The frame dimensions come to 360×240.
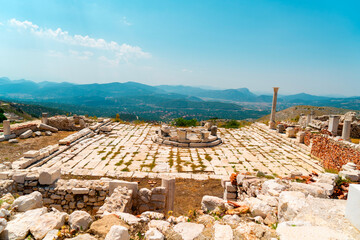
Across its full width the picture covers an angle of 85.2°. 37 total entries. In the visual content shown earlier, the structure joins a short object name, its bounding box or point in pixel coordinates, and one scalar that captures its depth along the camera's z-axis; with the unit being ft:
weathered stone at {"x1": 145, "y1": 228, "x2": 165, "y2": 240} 10.17
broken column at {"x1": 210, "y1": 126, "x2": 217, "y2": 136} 49.70
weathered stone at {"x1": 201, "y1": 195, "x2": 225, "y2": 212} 15.99
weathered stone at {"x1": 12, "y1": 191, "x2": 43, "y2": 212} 13.04
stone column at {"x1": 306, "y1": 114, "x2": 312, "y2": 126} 65.85
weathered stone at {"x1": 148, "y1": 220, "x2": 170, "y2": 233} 11.49
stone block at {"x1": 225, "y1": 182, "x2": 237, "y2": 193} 22.16
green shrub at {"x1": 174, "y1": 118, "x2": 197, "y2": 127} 70.69
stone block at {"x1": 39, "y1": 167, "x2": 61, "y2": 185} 20.24
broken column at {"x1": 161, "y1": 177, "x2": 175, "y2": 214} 20.21
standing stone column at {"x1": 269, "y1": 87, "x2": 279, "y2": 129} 60.90
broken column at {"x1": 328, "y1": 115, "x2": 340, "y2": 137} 50.82
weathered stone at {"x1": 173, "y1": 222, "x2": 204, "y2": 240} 10.61
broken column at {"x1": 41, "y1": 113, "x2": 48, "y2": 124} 52.27
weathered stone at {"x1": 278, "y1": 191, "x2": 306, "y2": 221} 11.52
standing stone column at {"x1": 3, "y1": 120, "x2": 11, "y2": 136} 41.65
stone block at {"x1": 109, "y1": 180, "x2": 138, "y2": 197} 19.42
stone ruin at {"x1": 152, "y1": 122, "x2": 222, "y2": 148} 43.96
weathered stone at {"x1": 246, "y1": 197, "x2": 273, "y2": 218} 13.32
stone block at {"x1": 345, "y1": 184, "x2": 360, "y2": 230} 9.00
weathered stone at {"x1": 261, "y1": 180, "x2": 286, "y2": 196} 16.72
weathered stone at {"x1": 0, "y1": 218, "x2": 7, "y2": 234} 8.57
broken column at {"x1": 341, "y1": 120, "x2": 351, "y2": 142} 44.05
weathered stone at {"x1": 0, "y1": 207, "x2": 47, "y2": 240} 9.79
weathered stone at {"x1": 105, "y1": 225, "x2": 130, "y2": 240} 9.36
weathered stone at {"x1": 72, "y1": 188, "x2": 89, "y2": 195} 19.74
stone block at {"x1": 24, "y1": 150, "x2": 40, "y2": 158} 29.89
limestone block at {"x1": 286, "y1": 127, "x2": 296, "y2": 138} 48.85
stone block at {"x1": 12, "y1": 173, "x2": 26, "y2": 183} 20.57
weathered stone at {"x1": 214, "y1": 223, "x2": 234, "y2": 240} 10.25
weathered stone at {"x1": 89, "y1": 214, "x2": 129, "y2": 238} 10.59
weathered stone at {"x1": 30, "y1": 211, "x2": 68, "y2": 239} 10.38
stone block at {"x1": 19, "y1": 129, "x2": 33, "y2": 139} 43.60
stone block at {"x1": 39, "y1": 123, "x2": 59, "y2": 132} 50.08
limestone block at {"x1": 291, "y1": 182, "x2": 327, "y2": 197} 15.29
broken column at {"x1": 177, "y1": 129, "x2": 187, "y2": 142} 44.47
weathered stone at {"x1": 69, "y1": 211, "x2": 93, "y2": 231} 11.22
